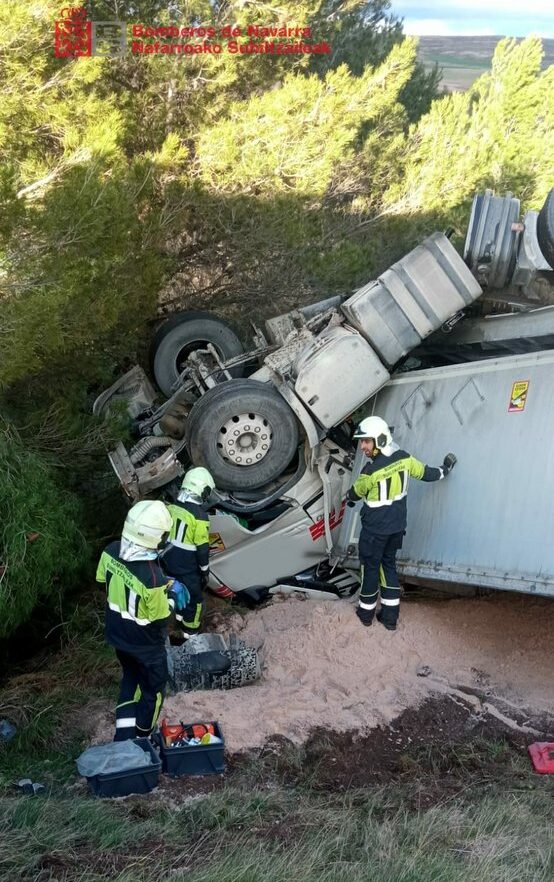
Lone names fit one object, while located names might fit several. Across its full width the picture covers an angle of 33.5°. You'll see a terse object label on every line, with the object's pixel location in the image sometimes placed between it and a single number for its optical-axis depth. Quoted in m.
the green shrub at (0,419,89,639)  5.93
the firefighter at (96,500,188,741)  4.69
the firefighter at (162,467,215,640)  6.64
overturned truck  6.43
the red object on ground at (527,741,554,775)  5.30
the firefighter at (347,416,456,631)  6.51
